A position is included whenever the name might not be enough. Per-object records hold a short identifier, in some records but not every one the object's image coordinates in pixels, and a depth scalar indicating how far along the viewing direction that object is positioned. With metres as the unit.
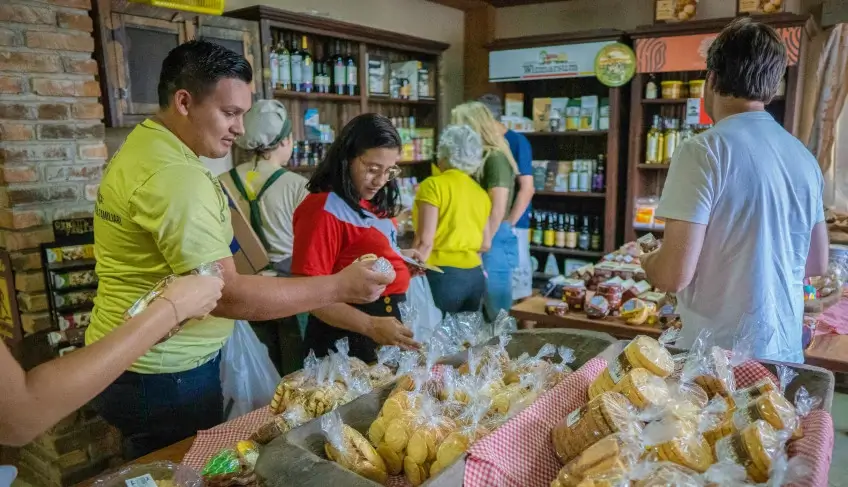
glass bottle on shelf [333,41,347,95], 4.44
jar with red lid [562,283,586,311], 2.76
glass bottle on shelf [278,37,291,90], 4.05
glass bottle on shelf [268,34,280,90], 3.98
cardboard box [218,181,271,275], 2.65
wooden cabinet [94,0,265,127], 2.80
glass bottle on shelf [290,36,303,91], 4.14
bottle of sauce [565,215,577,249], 5.25
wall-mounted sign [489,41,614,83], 4.79
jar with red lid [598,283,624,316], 2.66
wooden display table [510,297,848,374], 2.18
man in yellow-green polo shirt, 1.31
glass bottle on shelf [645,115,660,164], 4.71
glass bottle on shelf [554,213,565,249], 5.31
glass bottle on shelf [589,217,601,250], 5.20
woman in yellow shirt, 3.10
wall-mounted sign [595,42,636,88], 4.58
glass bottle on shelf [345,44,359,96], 4.54
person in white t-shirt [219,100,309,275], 2.88
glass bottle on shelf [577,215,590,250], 5.20
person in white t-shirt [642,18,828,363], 1.57
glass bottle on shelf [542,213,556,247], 5.36
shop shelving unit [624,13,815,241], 4.05
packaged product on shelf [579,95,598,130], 4.97
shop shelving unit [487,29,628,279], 4.80
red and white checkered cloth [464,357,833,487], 0.90
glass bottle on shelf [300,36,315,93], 4.20
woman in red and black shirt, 1.90
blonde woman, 3.66
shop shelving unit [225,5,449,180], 3.72
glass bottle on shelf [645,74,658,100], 4.65
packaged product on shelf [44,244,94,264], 2.51
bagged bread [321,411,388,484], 1.03
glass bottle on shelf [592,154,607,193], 5.06
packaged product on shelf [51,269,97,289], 2.53
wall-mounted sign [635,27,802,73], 4.30
